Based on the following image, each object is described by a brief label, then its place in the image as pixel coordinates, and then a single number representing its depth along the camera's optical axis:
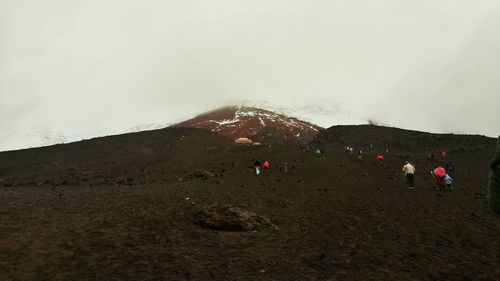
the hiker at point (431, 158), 51.51
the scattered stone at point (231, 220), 17.69
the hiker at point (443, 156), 51.57
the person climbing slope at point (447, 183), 30.67
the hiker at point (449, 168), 42.28
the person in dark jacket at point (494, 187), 6.67
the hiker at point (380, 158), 49.50
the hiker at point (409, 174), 32.22
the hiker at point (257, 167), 40.00
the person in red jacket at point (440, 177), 30.32
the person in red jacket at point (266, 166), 43.06
